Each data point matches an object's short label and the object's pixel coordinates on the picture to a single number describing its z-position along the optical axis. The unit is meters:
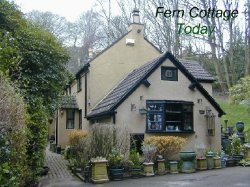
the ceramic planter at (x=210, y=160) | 15.79
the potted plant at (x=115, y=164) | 13.26
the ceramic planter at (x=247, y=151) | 17.17
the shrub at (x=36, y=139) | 11.34
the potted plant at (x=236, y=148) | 17.13
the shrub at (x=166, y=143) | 15.34
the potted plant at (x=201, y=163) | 15.52
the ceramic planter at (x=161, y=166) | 14.56
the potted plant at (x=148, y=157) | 14.05
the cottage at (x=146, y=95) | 16.81
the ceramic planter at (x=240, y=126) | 20.34
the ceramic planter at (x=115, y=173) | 13.24
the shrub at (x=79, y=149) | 14.13
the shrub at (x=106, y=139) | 13.85
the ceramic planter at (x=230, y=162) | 16.68
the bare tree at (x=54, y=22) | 39.46
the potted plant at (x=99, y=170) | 12.64
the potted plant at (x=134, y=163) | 13.84
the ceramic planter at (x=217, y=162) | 15.95
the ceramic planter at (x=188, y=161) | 14.96
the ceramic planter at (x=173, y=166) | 14.86
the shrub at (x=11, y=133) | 7.03
